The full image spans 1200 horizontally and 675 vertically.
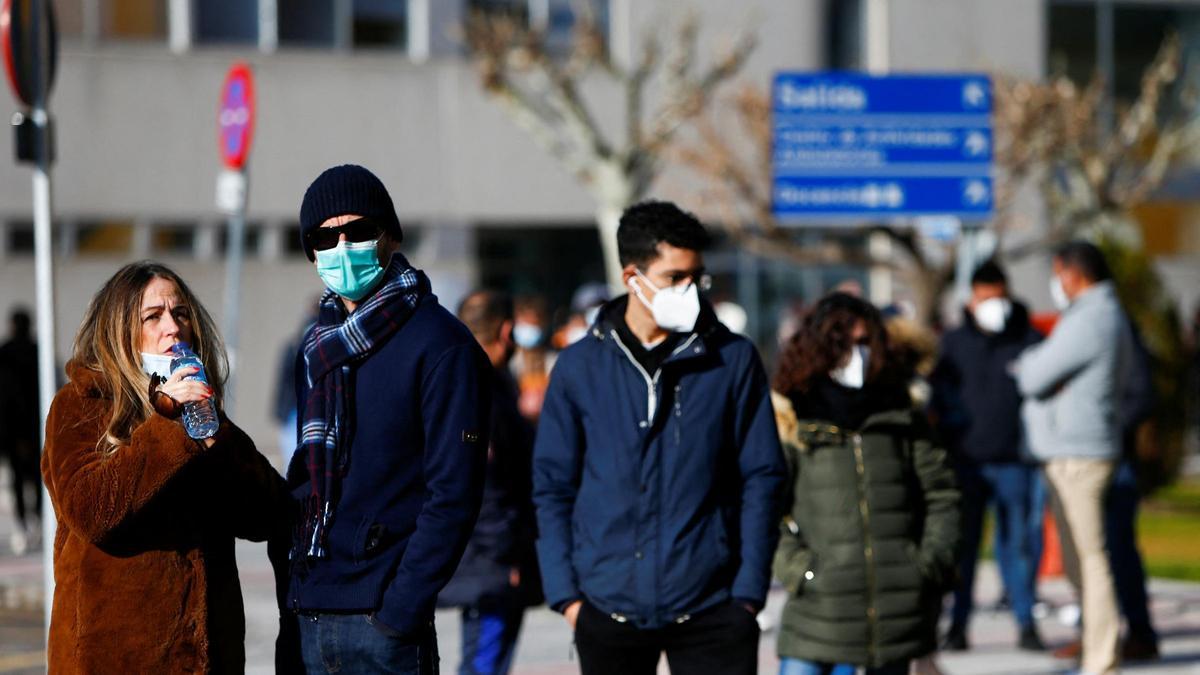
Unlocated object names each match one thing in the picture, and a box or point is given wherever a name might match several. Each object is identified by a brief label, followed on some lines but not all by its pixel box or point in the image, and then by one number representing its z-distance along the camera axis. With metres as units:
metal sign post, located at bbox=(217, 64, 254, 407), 26.33
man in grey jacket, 16.95
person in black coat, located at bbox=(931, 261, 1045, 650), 20.17
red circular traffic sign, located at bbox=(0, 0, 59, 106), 16.25
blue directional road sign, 29.37
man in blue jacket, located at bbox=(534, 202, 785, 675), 9.88
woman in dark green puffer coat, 11.98
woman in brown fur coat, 8.12
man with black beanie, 8.09
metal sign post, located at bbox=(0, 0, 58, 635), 16.06
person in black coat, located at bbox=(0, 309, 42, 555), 29.31
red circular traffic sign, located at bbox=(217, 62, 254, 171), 26.77
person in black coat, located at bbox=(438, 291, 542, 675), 13.23
